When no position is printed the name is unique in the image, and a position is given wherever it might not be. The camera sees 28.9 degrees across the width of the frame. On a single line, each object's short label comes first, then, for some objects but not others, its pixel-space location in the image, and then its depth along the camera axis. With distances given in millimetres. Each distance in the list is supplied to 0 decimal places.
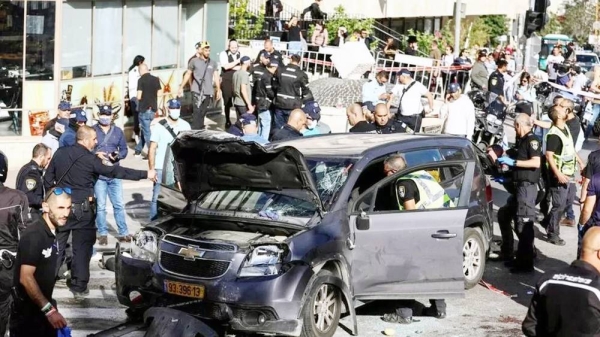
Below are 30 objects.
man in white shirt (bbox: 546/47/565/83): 35391
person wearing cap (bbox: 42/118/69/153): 14414
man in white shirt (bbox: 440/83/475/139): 17844
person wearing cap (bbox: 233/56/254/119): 20531
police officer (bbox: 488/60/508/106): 24531
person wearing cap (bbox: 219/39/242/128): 22153
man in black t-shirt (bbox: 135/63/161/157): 19781
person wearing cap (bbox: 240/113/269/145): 13680
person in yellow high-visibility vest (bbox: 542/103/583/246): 13758
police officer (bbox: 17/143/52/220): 11891
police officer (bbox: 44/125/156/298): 11453
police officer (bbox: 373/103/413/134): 14602
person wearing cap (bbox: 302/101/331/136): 14883
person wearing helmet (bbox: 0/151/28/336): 8672
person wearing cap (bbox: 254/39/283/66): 19994
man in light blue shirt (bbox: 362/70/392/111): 19953
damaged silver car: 9516
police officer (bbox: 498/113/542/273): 13060
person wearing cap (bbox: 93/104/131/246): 13711
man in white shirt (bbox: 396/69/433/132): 18266
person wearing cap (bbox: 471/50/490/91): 26781
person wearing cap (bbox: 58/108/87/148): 13562
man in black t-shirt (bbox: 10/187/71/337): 7723
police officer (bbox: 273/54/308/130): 18938
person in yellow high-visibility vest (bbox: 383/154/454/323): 10828
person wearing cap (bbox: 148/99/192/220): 13950
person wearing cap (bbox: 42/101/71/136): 14898
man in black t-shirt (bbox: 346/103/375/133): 14625
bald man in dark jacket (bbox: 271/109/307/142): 13914
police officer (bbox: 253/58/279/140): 19391
